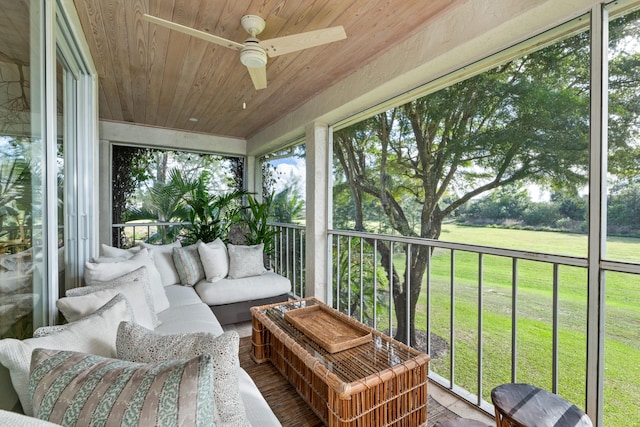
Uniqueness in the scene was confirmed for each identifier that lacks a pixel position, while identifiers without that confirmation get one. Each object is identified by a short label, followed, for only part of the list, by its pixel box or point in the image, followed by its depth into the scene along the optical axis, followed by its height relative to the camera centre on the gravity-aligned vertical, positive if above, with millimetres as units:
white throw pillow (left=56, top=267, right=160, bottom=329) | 1241 -432
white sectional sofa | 849 -739
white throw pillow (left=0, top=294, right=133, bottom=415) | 754 -418
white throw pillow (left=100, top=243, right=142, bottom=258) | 2393 -371
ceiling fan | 1511 +966
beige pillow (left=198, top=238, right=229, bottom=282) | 2836 -537
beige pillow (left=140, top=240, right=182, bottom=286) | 2766 -534
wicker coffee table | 1301 -810
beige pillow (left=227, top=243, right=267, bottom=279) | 2955 -552
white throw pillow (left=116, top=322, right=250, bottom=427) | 804 -431
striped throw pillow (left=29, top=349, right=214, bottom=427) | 606 -417
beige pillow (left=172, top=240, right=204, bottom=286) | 2793 -572
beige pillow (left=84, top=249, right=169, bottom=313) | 1838 -425
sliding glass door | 1093 +223
